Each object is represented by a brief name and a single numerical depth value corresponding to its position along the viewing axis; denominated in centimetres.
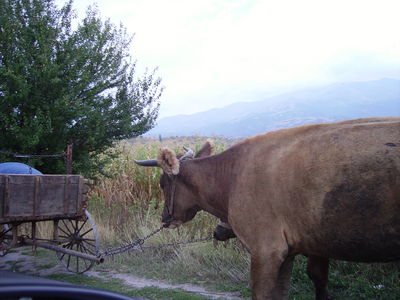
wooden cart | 609
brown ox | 348
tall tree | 903
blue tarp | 708
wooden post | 737
